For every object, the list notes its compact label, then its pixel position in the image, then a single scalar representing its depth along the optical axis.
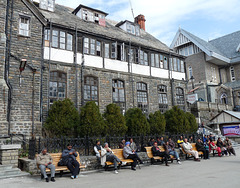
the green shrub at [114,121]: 13.66
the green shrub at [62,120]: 12.57
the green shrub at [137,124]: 14.96
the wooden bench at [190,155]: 12.44
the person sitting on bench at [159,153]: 10.42
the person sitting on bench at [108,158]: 8.97
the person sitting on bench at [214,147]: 13.48
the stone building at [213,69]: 28.69
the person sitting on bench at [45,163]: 7.34
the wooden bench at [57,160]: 7.94
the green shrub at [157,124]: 16.41
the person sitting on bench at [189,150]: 11.80
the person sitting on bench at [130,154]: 9.36
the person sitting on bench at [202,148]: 12.54
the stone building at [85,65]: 12.99
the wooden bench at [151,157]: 10.60
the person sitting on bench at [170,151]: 11.00
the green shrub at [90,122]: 12.63
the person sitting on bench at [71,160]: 7.77
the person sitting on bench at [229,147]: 13.96
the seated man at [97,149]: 9.50
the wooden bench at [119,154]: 9.52
